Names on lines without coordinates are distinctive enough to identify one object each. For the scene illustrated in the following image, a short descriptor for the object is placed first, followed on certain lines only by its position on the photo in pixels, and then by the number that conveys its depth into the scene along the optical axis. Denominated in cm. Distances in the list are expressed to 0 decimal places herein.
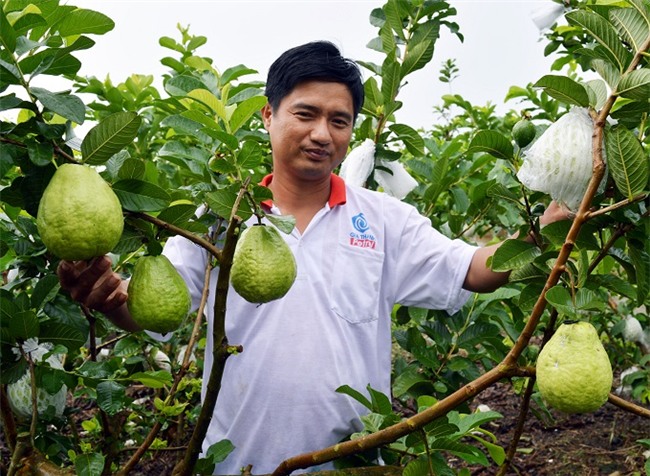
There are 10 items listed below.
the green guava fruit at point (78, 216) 86
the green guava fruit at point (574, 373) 87
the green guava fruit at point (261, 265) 95
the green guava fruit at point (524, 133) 132
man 164
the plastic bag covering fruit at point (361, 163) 196
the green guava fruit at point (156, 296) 99
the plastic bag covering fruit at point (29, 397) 142
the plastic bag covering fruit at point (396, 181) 212
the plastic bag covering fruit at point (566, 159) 104
